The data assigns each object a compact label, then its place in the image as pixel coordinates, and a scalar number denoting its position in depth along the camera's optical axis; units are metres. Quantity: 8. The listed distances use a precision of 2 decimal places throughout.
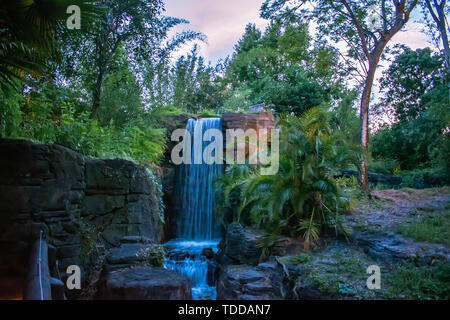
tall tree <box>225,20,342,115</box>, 10.71
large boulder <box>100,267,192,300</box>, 3.20
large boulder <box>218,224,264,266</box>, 6.26
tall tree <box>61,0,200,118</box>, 6.81
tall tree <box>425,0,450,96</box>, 10.37
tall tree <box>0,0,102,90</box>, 3.35
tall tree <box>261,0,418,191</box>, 8.88
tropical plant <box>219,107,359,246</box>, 6.01
